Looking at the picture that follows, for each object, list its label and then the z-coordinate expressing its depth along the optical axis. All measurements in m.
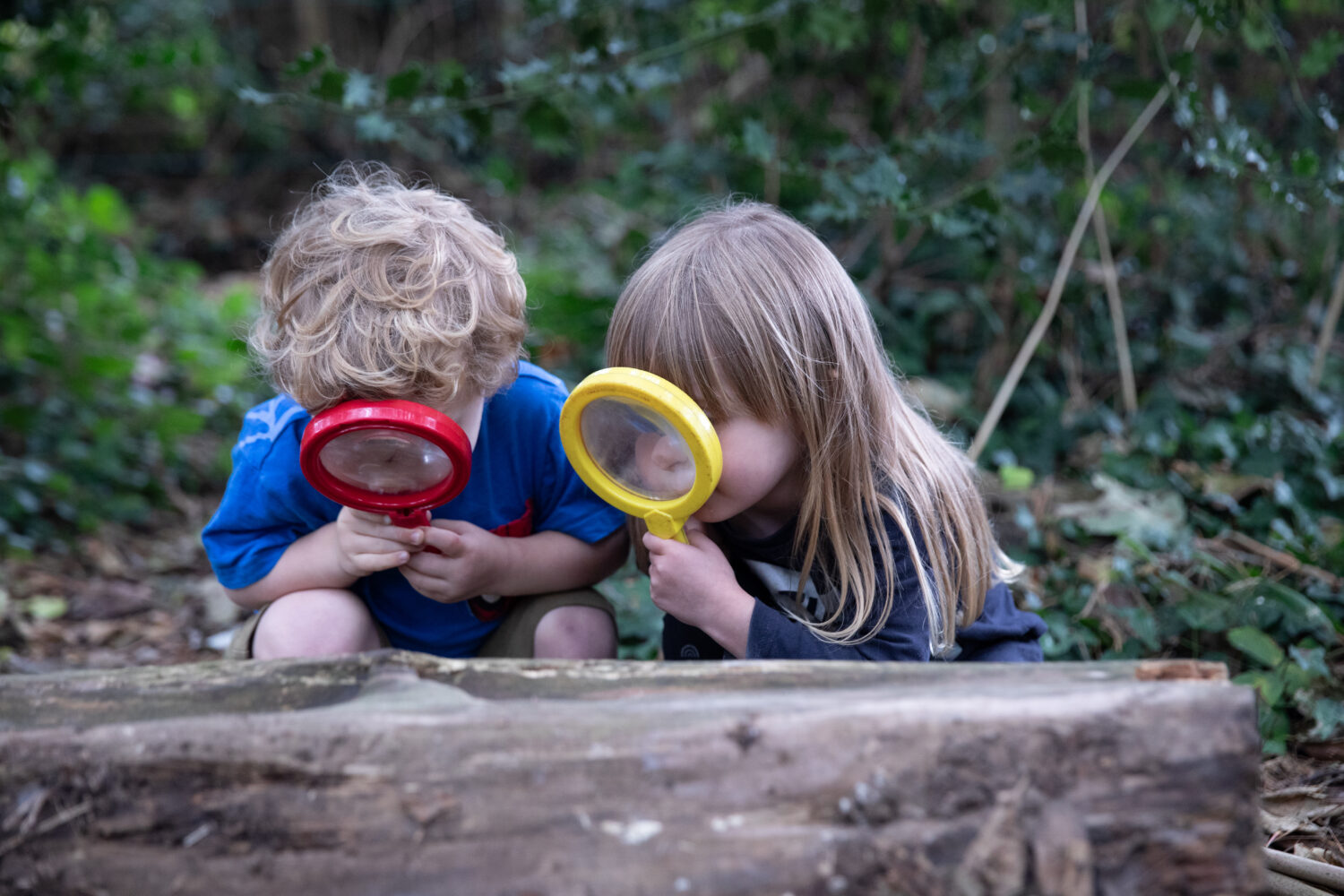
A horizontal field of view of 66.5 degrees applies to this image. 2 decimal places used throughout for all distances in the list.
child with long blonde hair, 1.68
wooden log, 1.12
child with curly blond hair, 1.67
